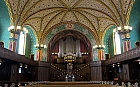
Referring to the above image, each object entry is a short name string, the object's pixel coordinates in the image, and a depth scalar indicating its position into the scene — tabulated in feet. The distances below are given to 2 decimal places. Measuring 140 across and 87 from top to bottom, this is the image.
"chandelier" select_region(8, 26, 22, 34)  51.94
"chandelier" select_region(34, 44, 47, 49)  75.88
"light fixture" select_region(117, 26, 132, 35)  52.65
